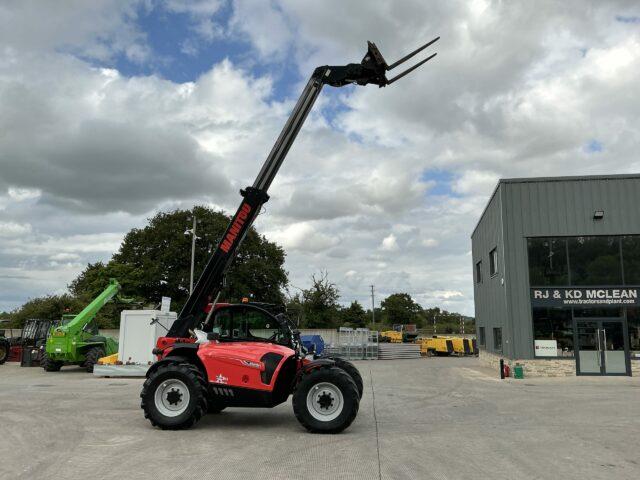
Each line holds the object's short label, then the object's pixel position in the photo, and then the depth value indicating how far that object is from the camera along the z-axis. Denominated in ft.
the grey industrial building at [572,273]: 64.95
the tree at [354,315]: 204.23
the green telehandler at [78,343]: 69.56
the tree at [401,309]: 323.98
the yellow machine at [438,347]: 126.31
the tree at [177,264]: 157.79
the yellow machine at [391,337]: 189.78
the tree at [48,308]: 133.69
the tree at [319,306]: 151.43
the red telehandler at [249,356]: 28.68
